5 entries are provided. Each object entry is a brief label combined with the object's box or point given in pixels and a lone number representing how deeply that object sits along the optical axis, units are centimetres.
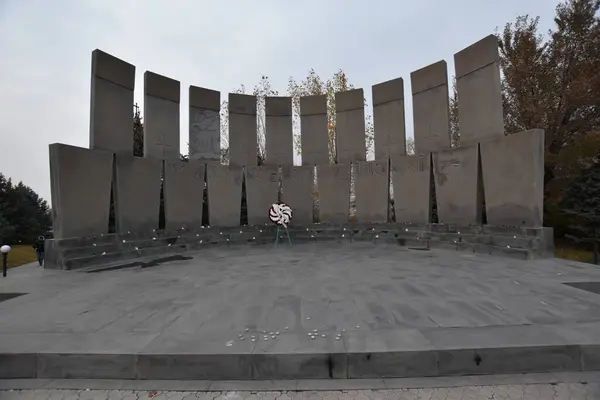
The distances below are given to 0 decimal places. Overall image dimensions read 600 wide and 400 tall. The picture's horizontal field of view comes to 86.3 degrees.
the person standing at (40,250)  964
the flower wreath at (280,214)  1348
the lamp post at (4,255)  762
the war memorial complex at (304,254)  333
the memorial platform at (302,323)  326
